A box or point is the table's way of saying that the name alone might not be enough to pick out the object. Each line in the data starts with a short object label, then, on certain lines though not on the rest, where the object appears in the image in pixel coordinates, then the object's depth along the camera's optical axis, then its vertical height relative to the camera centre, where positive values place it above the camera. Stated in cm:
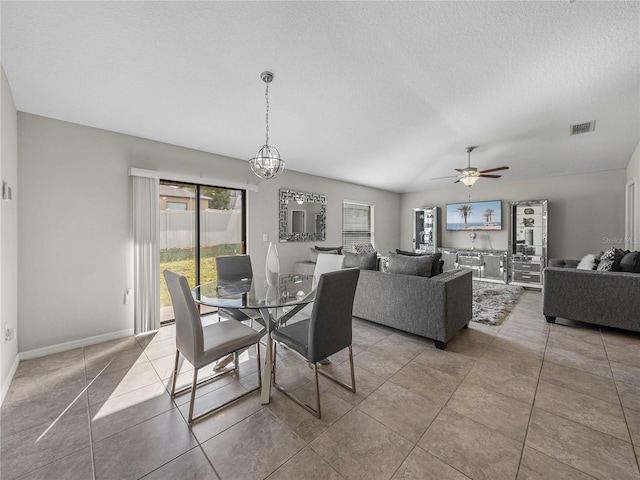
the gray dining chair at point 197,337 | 165 -73
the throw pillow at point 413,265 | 289 -30
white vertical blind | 313 -19
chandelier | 246 +73
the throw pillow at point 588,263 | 363 -33
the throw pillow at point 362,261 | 342 -30
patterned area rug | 361 -105
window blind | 623 +40
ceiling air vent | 349 +158
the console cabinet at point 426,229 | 698 +28
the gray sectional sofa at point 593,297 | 289 -68
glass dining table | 191 -48
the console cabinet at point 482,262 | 578 -55
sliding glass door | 353 +13
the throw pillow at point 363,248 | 559 -21
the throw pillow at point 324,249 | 490 -20
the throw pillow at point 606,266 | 314 -32
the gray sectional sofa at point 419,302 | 266 -72
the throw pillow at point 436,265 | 296 -30
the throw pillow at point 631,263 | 297 -26
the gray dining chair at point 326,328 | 171 -64
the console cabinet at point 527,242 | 538 -4
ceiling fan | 416 +107
